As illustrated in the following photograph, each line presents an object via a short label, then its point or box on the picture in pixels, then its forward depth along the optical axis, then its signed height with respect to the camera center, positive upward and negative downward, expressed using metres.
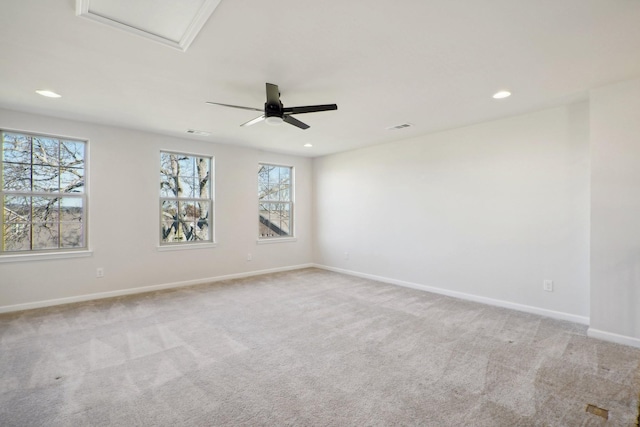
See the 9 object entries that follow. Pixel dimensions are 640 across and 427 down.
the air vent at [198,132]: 4.65 +1.27
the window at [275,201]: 6.18 +0.26
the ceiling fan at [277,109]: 2.73 +0.96
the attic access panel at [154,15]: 1.79 +1.25
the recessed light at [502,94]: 3.10 +1.24
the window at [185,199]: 5.01 +0.26
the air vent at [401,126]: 4.27 +1.26
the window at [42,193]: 3.83 +0.27
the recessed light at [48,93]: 3.14 +1.28
